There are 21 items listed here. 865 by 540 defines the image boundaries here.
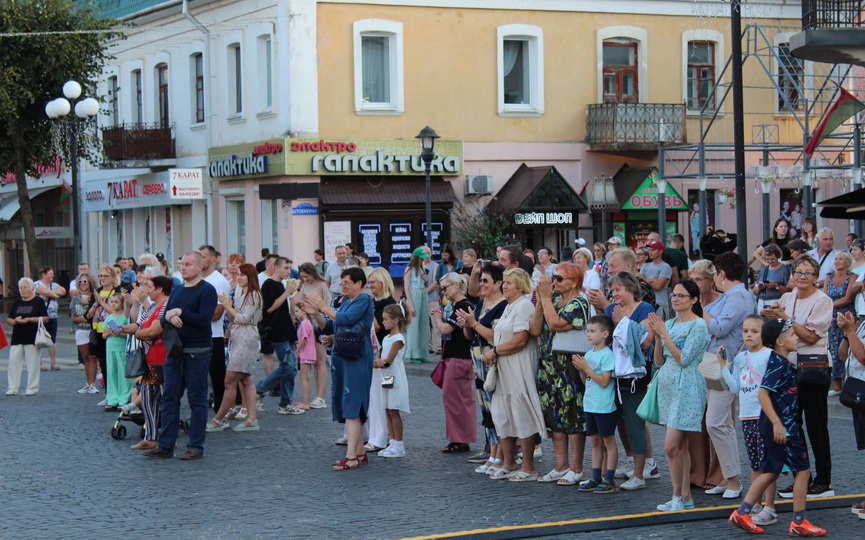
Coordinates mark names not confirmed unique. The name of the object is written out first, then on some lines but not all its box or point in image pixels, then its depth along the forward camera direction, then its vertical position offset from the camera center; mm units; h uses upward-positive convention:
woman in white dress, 10875 -1179
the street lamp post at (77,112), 24391 +2252
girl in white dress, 12375 -1354
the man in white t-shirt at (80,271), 20578 -535
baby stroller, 13594 -1911
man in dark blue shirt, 12469 -1214
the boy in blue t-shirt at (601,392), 10227 -1265
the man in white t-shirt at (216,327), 14266 -990
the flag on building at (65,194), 40731 +1336
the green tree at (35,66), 33594 +4334
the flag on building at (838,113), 19812 +1585
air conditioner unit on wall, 31047 +1006
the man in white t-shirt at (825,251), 16031 -366
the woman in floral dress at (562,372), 10531 -1162
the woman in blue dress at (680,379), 9547 -1118
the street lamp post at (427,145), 24641 +1540
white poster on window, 30062 -101
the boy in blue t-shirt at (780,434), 8828 -1400
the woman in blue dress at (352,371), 11852 -1255
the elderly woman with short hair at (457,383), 12406 -1424
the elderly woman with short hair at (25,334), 18531 -1348
